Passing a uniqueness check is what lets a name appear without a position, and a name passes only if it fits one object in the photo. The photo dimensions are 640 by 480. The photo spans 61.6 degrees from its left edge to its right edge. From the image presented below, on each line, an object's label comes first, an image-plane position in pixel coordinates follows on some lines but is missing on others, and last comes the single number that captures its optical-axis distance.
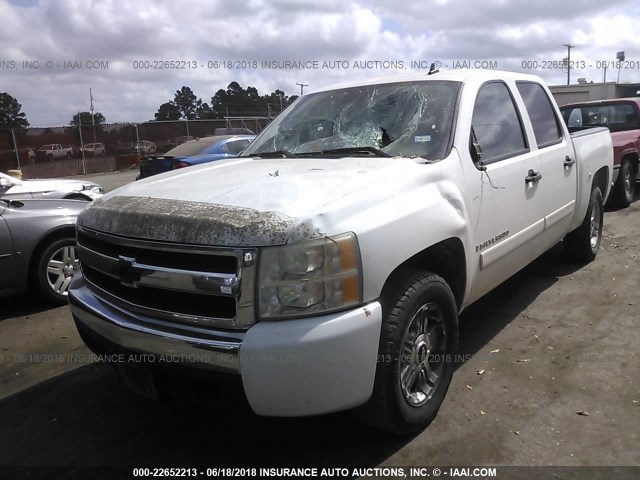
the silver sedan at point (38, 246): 4.74
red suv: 8.68
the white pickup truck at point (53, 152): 23.15
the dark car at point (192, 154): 10.24
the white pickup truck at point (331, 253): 2.22
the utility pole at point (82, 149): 24.42
